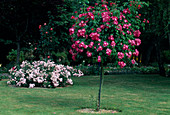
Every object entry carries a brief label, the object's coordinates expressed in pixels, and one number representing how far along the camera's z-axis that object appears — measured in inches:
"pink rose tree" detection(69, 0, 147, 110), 331.0
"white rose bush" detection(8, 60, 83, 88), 591.5
